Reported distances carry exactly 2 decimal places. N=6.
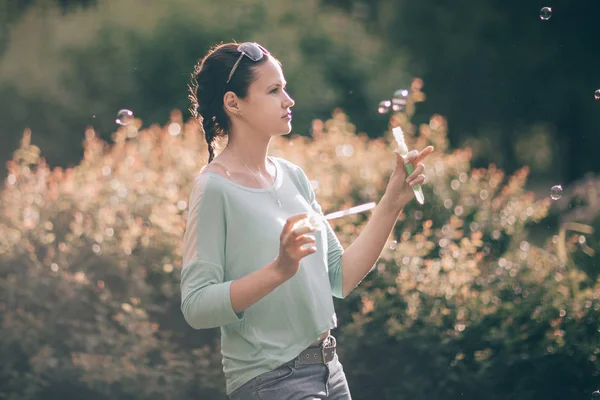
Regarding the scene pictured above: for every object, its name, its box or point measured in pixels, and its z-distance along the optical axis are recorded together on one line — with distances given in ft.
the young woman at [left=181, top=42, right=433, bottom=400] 13.19
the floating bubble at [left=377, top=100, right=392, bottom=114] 23.03
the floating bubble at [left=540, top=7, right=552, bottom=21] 27.39
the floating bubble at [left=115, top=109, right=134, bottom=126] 24.03
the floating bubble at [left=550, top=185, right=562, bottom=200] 25.83
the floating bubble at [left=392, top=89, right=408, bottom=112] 23.59
